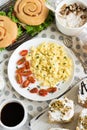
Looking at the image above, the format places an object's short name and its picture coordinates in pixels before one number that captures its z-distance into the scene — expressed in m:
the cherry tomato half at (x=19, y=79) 1.71
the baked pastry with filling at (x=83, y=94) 1.63
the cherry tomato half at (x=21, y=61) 1.74
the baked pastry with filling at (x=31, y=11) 1.78
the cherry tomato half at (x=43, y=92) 1.69
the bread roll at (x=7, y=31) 1.75
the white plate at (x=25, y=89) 1.69
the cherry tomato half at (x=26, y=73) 1.72
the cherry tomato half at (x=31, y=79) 1.72
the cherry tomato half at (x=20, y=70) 1.73
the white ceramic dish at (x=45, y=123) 1.63
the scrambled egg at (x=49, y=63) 1.71
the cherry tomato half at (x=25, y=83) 1.71
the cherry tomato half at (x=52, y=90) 1.70
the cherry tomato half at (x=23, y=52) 1.76
